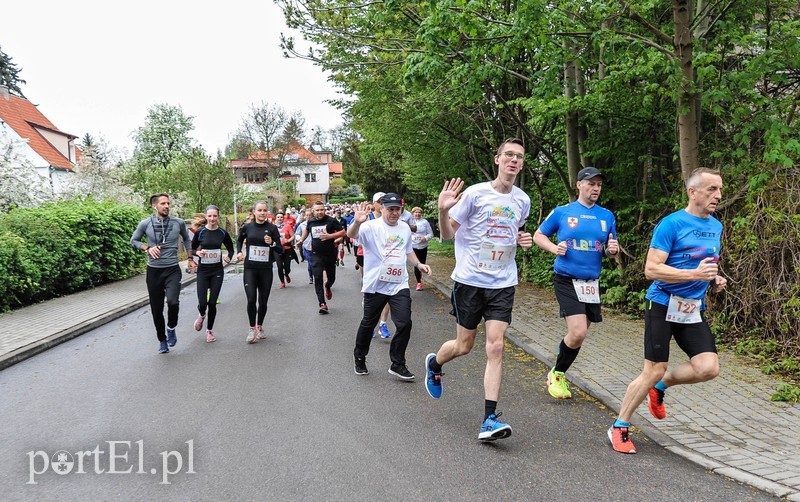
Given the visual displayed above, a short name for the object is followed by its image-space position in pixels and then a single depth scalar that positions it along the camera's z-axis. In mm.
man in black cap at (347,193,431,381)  6332
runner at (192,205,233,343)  8602
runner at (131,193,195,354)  7801
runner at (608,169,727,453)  3908
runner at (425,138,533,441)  4508
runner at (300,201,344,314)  10409
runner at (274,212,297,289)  14938
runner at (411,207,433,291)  12508
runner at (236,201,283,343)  8438
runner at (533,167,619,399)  5230
